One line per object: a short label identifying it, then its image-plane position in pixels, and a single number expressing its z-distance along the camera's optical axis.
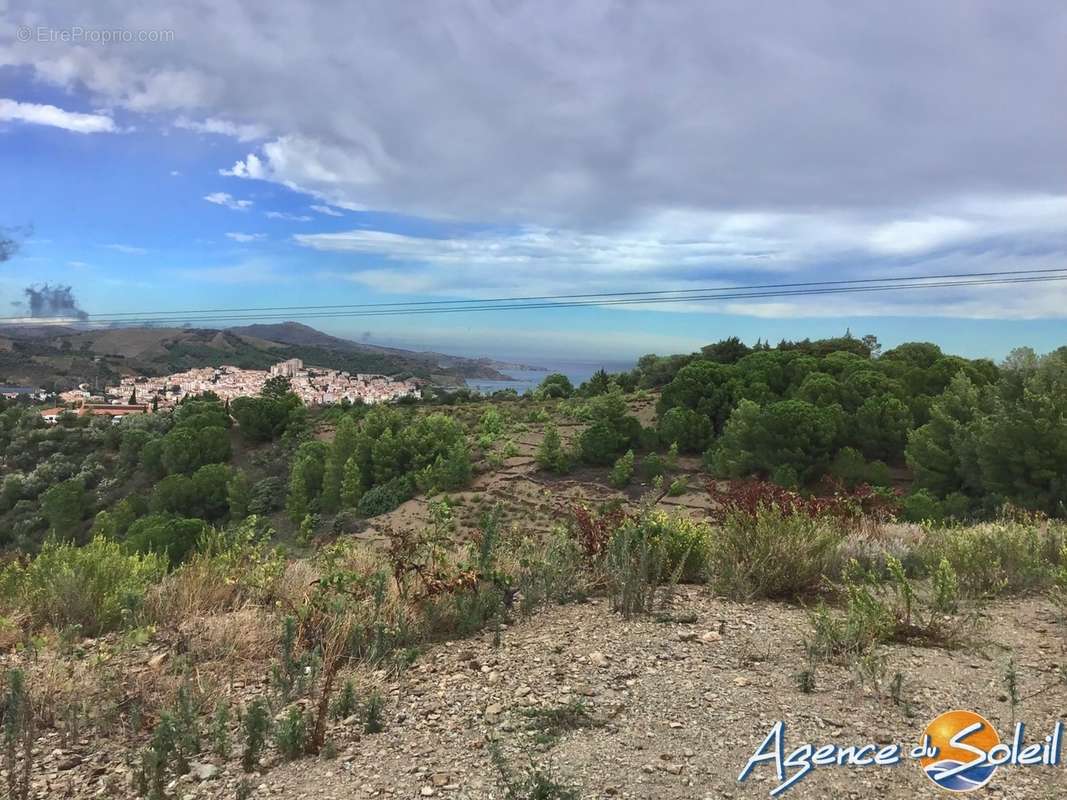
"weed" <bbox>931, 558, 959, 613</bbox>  3.83
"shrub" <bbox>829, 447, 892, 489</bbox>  18.66
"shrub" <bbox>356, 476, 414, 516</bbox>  25.22
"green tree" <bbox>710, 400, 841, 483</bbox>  19.78
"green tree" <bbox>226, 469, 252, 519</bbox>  29.11
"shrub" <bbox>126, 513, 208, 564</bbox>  17.31
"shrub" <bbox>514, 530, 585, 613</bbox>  4.29
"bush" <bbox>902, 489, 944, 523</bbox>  12.58
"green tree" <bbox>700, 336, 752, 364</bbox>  34.84
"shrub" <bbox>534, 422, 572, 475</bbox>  25.08
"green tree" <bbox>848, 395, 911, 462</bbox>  20.23
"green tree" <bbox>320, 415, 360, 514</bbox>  27.64
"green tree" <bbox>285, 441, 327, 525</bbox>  27.31
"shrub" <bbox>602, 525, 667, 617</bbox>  3.95
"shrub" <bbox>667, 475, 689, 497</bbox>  20.78
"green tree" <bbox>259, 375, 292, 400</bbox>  43.01
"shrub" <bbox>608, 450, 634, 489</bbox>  23.06
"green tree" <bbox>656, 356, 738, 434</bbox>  26.33
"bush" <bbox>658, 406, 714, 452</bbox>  25.25
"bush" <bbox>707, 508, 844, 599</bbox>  4.47
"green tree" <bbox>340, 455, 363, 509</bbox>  26.83
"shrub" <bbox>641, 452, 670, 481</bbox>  23.22
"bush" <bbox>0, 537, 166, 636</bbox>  4.01
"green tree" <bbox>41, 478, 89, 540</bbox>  30.41
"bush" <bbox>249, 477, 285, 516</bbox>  29.32
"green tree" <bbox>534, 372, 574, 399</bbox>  42.12
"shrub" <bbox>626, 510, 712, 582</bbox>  4.67
